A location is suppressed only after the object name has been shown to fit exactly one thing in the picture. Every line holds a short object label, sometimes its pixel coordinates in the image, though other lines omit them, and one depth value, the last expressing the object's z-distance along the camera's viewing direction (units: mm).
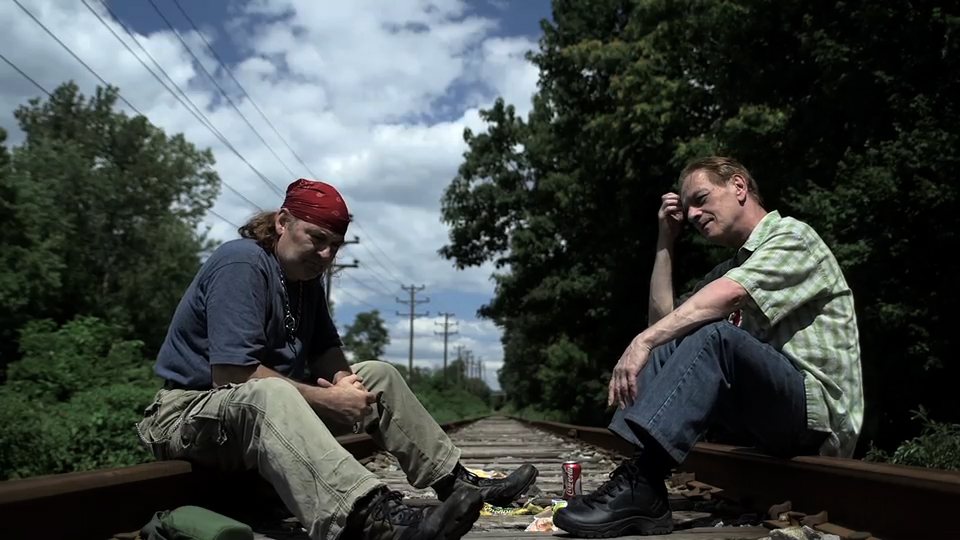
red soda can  3729
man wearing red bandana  2463
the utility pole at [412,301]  75838
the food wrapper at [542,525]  3112
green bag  2285
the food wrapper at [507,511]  3637
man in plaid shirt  2691
